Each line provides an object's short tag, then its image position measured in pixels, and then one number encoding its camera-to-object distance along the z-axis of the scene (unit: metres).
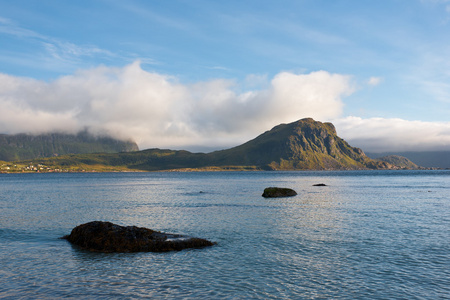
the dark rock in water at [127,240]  29.09
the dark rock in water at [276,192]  82.06
